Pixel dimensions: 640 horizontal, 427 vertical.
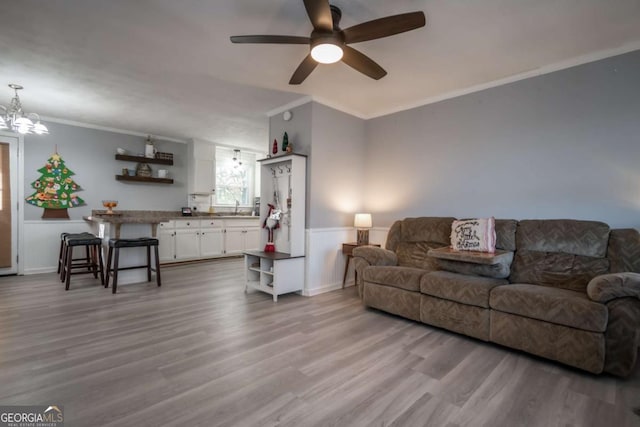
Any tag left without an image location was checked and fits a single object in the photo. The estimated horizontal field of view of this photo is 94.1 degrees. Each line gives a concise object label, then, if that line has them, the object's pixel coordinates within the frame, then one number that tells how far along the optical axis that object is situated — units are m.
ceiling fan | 1.82
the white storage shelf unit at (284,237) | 3.60
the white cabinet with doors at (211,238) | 5.96
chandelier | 3.44
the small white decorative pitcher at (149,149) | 5.64
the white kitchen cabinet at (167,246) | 5.45
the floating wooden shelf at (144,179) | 5.38
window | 6.72
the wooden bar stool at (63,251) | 4.34
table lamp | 4.00
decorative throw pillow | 2.83
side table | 4.00
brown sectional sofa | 1.96
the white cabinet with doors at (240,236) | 6.31
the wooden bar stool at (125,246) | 3.72
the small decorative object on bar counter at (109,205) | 4.24
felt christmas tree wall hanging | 4.69
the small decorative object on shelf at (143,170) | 5.62
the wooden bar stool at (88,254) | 3.80
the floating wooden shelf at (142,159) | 5.37
